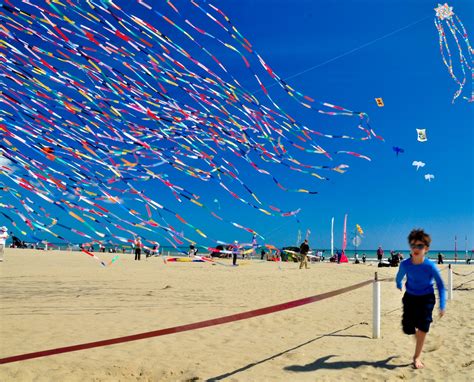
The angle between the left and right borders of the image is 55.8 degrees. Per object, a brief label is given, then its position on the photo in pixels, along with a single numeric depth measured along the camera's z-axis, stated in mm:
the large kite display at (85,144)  3913
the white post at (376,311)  5906
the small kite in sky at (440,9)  9362
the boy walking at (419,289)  4250
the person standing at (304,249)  20466
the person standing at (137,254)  31539
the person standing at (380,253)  31703
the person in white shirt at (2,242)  19261
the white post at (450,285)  9352
